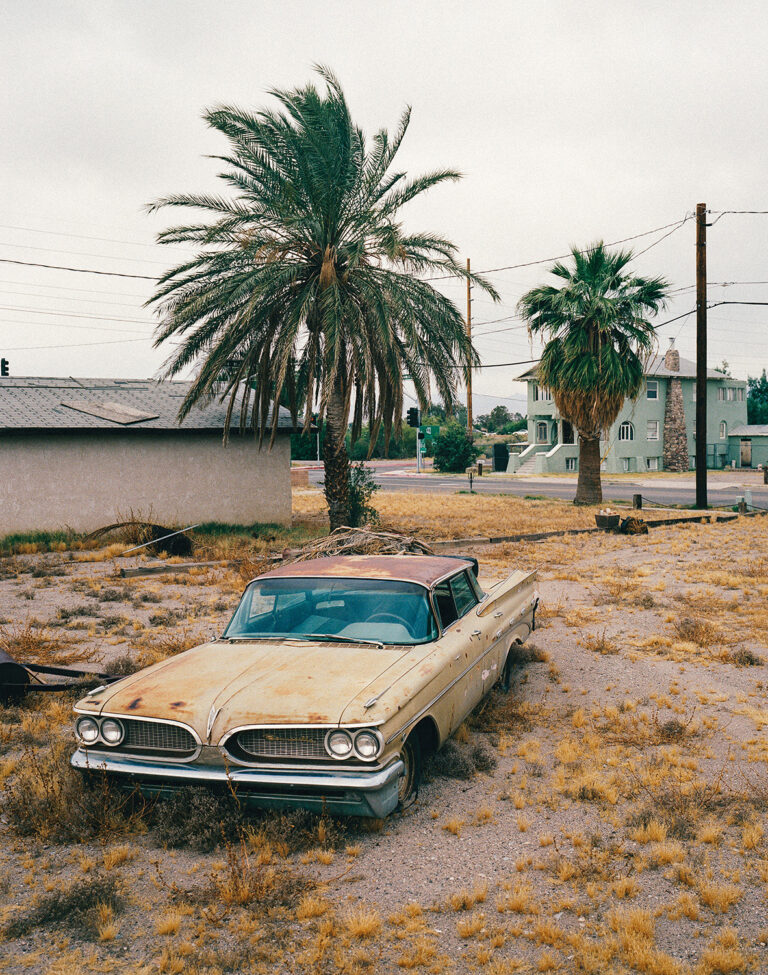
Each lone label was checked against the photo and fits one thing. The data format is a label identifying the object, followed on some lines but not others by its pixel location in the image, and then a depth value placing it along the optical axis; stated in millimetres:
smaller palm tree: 27453
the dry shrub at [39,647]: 8758
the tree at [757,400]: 74875
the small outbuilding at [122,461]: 19000
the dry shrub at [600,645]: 8812
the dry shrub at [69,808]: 4703
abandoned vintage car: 4410
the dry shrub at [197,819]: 4539
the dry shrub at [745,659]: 8211
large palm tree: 17094
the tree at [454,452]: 57000
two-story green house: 54125
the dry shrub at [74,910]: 3840
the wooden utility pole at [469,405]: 48000
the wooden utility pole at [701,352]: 25750
